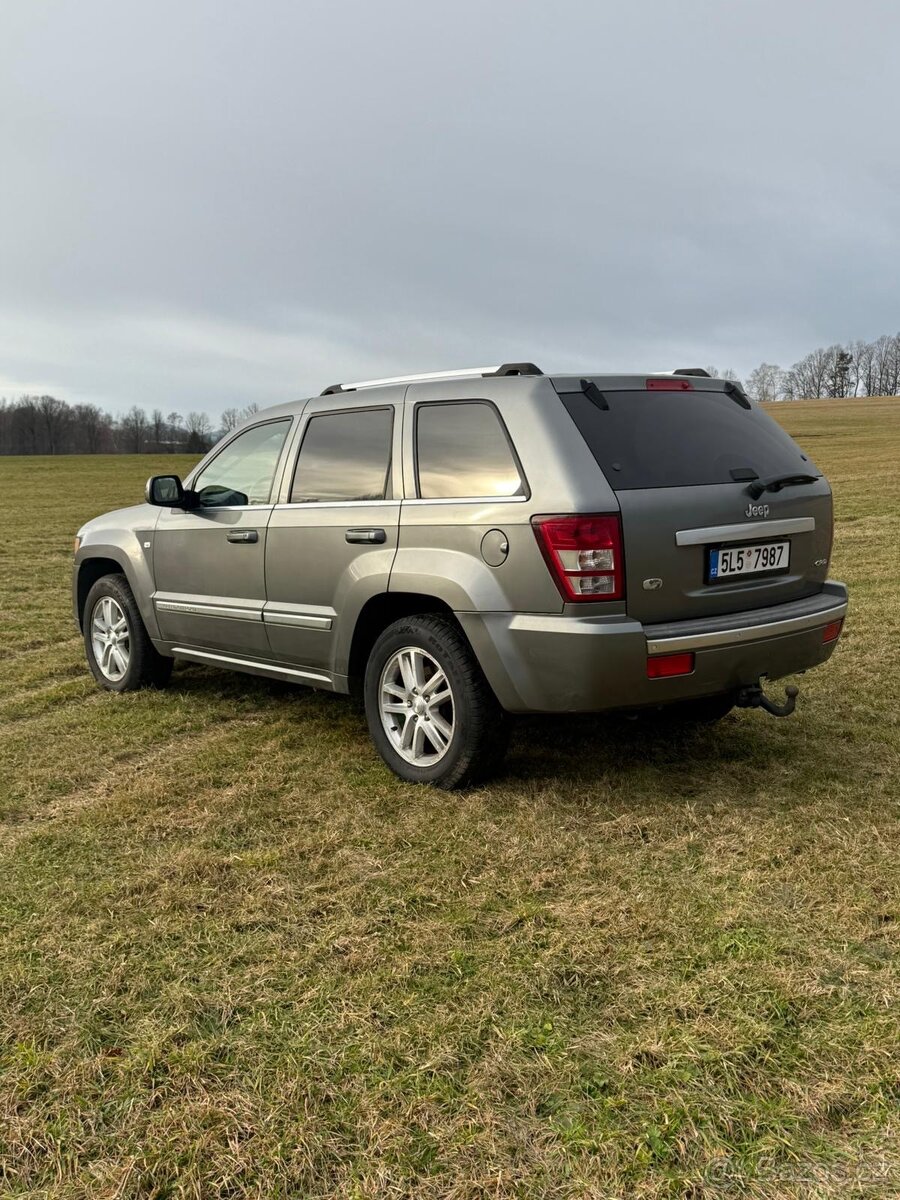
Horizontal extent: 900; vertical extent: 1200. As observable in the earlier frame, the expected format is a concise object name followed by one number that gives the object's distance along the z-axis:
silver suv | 3.54
